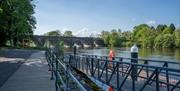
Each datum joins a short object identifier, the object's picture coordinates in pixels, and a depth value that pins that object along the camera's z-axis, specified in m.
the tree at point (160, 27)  52.22
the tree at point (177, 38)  38.63
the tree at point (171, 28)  47.40
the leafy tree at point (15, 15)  18.10
